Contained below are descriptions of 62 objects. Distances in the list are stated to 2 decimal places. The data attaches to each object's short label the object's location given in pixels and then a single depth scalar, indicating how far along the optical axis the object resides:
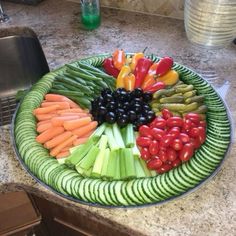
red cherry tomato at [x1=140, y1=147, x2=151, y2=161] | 0.70
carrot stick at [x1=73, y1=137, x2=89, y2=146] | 0.75
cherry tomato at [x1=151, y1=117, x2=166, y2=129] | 0.75
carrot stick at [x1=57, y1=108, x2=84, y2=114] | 0.81
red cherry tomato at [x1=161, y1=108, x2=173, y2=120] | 0.78
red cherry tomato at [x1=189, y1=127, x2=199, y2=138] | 0.72
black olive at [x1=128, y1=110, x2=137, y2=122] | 0.79
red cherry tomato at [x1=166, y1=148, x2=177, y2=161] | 0.69
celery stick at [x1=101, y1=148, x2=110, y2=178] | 0.67
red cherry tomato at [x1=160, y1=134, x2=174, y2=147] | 0.70
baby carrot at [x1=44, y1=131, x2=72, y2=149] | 0.74
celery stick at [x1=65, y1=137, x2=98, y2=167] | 0.69
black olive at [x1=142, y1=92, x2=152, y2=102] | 0.85
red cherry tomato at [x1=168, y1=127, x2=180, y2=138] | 0.71
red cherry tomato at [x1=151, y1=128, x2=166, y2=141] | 0.72
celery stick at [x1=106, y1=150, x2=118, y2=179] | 0.66
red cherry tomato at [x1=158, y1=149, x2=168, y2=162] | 0.69
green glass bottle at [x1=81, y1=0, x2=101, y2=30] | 1.18
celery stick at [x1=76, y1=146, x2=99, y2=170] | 0.68
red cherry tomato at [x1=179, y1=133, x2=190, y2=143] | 0.70
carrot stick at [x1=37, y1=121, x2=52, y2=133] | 0.77
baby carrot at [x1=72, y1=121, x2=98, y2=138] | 0.77
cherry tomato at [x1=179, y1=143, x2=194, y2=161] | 0.69
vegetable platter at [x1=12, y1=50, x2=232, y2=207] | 0.65
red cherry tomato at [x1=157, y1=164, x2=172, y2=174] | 0.68
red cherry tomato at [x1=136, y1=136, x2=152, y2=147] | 0.71
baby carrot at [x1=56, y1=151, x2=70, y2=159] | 0.73
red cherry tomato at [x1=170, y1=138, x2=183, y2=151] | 0.69
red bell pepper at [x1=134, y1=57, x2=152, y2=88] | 0.92
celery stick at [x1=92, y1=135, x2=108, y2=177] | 0.67
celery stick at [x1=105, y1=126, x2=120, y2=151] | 0.73
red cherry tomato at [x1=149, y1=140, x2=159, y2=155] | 0.70
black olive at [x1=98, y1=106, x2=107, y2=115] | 0.79
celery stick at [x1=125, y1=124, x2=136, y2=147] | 0.73
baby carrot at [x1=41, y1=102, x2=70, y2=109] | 0.83
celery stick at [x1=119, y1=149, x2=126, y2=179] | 0.66
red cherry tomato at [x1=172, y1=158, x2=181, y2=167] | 0.69
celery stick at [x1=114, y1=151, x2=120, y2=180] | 0.67
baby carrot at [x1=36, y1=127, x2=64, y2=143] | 0.75
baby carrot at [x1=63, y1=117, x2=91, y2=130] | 0.76
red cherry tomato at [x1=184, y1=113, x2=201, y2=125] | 0.75
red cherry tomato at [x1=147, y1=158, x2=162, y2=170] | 0.68
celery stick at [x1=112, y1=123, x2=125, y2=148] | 0.74
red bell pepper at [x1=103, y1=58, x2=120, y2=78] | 0.95
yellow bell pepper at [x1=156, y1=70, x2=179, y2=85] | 0.91
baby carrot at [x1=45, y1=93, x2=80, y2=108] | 0.85
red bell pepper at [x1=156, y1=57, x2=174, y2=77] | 0.91
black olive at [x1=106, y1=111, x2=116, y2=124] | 0.79
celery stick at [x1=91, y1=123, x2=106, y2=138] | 0.77
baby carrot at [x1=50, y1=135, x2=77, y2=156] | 0.73
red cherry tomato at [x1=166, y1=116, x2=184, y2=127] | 0.74
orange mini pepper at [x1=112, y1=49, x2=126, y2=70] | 0.95
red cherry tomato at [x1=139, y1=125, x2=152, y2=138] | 0.73
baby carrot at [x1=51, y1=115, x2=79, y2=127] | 0.77
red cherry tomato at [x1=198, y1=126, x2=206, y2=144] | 0.72
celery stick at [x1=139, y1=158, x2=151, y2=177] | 0.69
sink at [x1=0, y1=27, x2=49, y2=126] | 1.24
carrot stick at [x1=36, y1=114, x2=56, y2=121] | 0.81
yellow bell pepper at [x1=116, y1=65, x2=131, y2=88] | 0.91
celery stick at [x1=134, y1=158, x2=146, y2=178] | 0.67
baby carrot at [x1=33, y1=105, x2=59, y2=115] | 0.82
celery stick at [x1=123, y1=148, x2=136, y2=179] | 0.65
